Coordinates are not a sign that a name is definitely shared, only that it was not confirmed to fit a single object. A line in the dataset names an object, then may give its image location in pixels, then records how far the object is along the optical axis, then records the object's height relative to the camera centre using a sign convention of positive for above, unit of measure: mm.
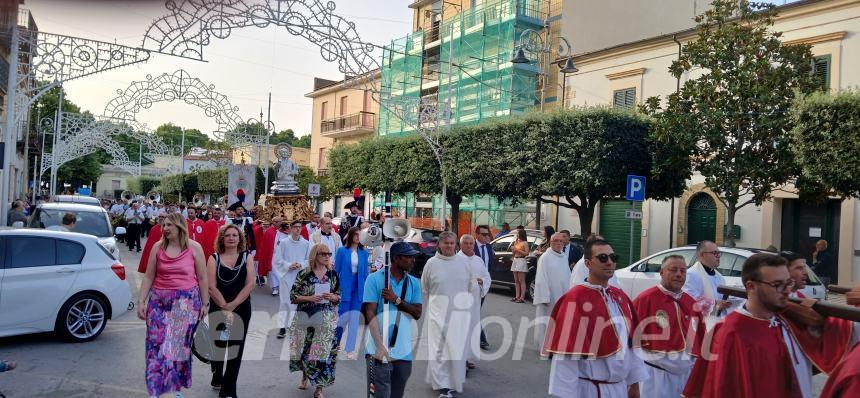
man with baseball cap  5328 -914
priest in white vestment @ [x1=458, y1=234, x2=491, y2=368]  8070 -1015
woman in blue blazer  8562 -974
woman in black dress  6613 -884
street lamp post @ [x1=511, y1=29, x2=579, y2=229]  27186 +6526
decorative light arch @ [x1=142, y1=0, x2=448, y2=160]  16625 +3941
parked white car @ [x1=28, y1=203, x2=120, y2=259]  14398 -647
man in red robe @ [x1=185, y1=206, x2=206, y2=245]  14992 -780
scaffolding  29906 +6838
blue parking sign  15062 +537
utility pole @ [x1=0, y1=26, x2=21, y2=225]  15858 +1379
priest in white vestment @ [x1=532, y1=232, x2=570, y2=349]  9508 -908
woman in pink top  6008 -986
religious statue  17156 +653
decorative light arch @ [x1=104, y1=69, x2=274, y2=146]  31031 +4082
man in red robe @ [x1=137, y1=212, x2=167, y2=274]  12331 -842
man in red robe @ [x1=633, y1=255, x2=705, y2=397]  5223 -849
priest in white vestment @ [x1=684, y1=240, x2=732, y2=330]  7039 -612
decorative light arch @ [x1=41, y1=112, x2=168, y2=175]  42047 +3291
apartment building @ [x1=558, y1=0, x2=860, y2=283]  18812 +786
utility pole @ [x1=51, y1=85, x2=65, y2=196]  41750 +2169
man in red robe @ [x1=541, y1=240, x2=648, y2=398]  4527 -846
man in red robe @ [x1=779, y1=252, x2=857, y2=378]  3498 -562
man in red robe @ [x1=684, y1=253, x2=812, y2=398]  3465 -646
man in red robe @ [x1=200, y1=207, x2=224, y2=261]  14758 -834
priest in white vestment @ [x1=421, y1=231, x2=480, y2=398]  7301 -1035
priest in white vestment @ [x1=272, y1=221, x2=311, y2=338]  10141 -977
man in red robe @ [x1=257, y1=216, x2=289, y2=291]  14945 -1129
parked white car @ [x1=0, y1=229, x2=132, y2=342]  8102 -1181
